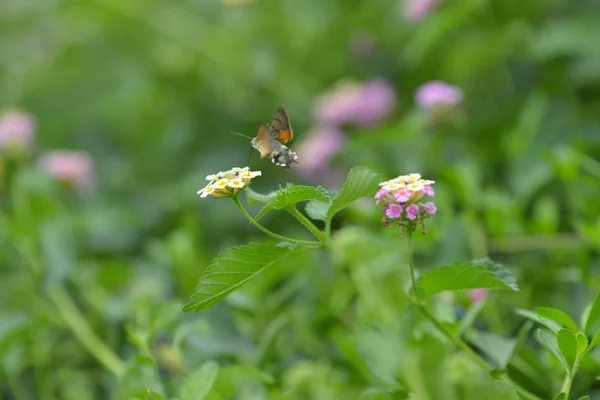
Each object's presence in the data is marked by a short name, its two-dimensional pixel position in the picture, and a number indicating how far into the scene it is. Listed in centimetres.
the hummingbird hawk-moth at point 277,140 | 141
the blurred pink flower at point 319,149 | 207
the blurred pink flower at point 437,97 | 170
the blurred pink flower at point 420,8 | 201
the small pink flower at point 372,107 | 214
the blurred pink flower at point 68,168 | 214
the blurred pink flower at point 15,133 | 196
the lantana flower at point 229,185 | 139
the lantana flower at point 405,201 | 139
